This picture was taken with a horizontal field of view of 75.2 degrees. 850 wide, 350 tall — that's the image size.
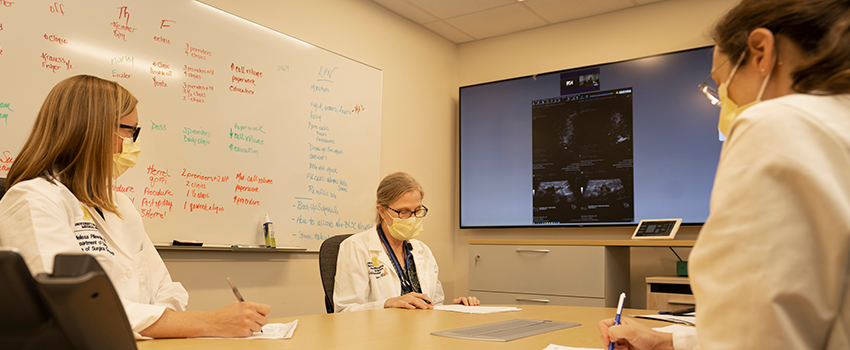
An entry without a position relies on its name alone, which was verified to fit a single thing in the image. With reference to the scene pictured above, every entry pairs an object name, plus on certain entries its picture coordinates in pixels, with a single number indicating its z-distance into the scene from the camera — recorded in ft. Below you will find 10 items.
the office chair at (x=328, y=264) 7.74
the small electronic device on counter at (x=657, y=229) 10.86
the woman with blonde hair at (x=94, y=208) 4.02
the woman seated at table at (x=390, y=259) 7.60
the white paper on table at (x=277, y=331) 4.25
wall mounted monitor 11.55
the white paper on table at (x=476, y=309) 6.38
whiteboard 7.47
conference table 3.91
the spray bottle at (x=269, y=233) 9.83
